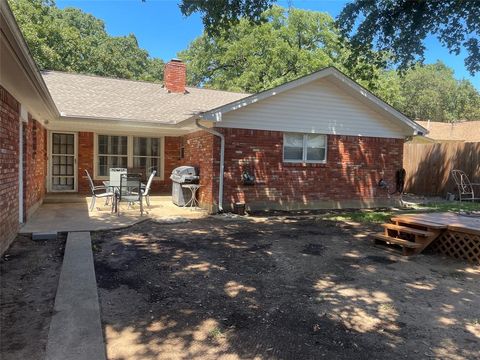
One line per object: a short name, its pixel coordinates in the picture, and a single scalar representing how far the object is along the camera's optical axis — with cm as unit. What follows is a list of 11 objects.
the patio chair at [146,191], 1036
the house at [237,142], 1055
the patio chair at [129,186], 954
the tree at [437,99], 4775
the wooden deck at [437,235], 625
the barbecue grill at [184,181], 1121
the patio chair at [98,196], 984
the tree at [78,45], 2406
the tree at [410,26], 964
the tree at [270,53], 2836
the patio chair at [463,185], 1459
